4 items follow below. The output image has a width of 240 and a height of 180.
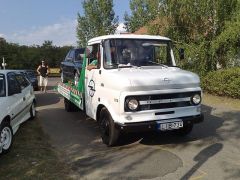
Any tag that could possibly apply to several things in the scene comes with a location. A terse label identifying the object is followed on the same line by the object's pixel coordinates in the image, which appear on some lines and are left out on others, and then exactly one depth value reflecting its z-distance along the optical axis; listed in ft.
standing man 40.97
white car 15.32
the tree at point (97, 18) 74.34
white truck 14.60
